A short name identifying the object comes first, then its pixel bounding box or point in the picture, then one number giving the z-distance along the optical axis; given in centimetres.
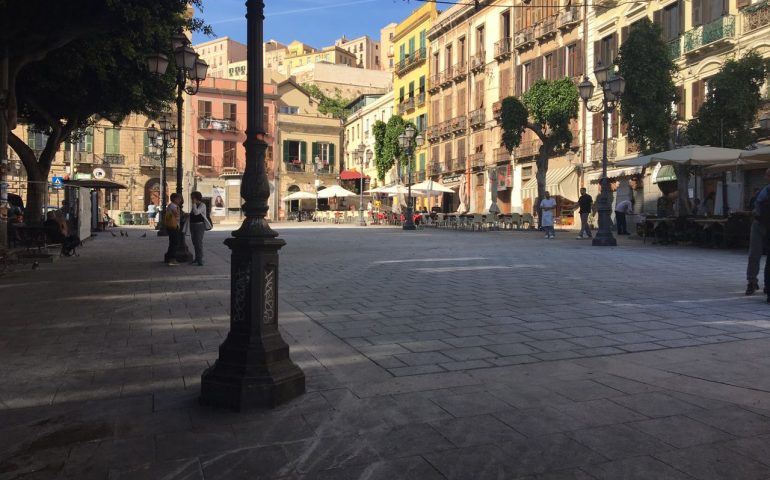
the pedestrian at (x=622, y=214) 2362
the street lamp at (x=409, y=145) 2869
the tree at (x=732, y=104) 1795
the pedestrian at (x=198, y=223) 1167
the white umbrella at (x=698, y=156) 1490
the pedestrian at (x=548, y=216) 2052
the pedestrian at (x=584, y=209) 1992
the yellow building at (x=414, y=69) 4897
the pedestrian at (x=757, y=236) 738
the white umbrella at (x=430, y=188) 3297
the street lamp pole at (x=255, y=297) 352
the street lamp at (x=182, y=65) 1191
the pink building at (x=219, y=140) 4969
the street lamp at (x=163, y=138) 2357
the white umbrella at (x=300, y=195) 4712
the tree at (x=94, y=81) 1080
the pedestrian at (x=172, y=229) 1195
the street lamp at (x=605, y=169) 1647
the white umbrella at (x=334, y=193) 4109
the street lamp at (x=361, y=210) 3921
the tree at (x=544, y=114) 2727
